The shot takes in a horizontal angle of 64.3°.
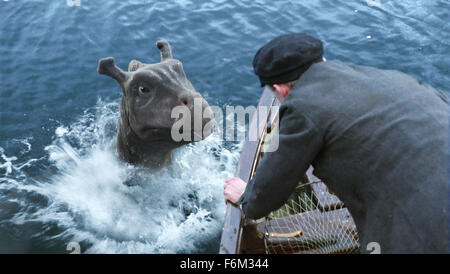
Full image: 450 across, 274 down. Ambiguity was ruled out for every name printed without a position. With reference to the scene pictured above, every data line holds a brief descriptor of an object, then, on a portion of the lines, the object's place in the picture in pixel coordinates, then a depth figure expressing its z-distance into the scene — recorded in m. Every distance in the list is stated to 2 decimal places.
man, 2.12
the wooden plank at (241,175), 3.59
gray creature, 3.63
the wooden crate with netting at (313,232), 3.84
